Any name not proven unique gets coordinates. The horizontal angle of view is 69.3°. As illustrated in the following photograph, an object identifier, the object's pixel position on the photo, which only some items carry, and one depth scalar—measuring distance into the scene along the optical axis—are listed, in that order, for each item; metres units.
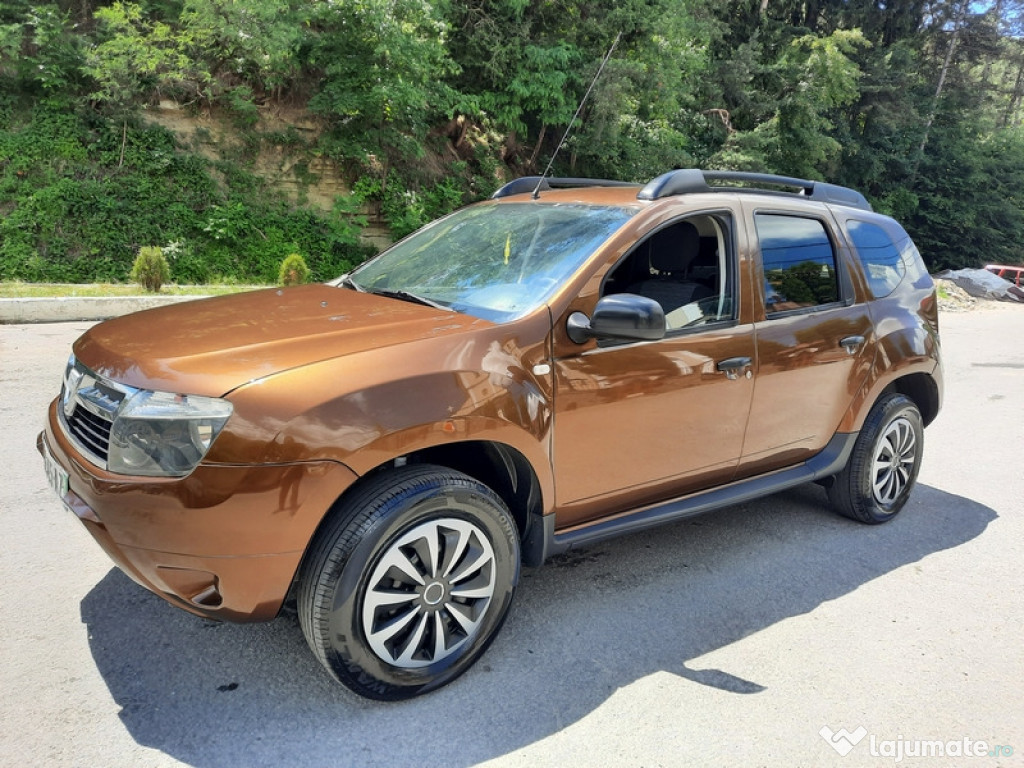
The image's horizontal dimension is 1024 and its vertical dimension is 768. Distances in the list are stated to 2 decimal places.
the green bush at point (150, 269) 11.17
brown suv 2.27
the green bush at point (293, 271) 12.41
